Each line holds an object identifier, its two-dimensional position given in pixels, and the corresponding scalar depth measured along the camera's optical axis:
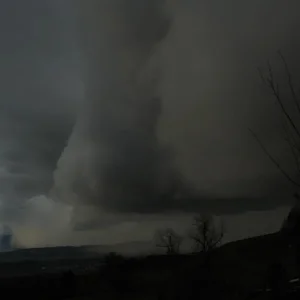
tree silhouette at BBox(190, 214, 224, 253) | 108.62
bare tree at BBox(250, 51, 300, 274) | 12.84
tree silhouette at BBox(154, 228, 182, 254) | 111.75
